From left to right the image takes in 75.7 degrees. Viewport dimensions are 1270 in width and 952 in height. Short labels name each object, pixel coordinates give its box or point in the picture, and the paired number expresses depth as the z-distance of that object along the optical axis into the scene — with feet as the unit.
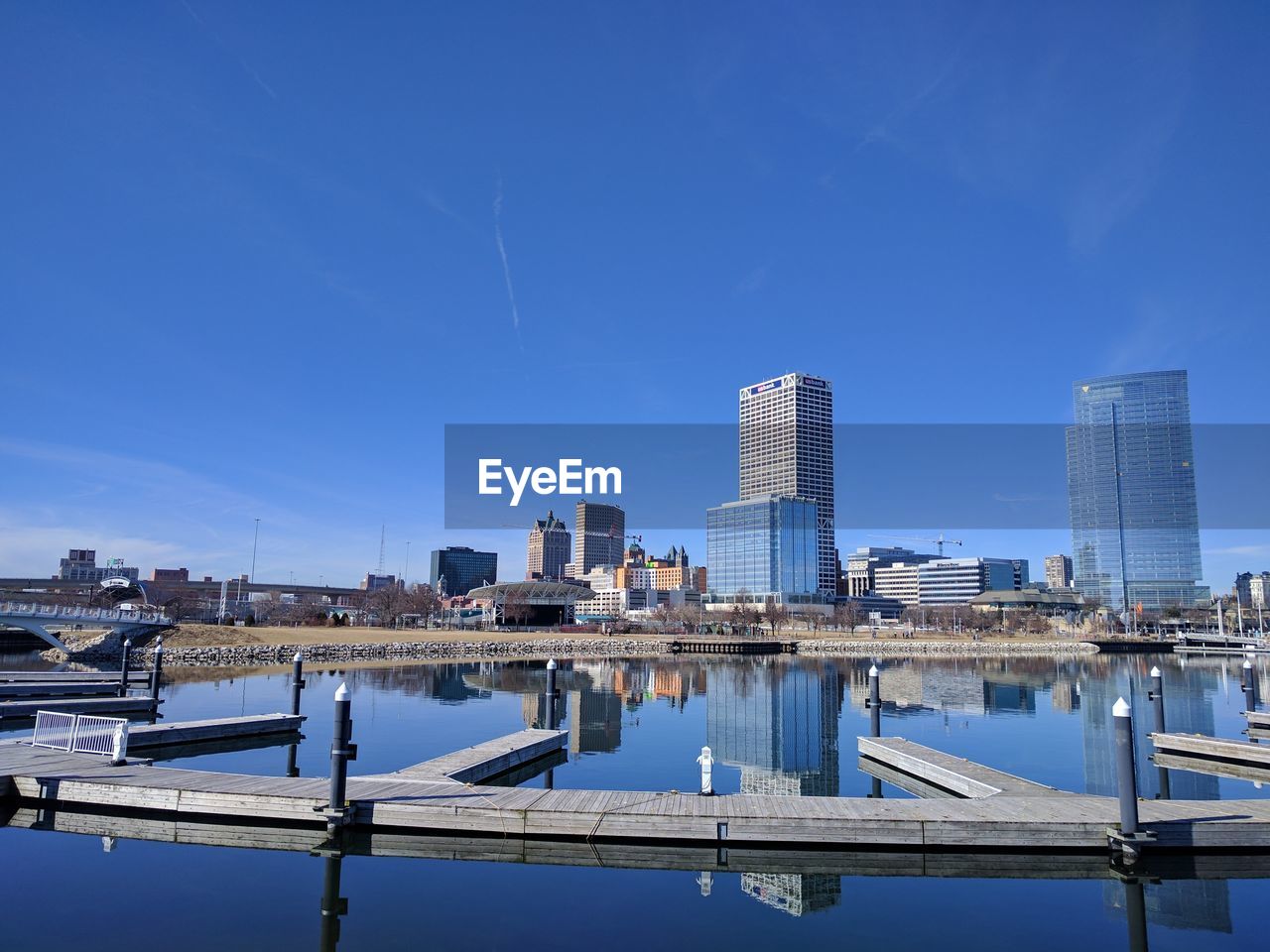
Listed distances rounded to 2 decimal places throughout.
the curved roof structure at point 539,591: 479.82
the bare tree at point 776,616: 540.11
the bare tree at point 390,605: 459.32
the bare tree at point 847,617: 591.54
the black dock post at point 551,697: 96.48
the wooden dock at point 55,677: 137.90
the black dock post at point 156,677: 119.78
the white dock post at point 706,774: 59.82
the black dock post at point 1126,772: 48.73
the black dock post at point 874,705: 91.35
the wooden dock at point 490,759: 67.62
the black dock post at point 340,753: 52.39
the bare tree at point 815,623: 581.36
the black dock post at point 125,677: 128.67
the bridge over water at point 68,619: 205.16
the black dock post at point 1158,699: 101.71
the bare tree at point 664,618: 577.67
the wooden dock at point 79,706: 109.81
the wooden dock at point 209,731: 88.38
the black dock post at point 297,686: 107.99
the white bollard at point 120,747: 67.67
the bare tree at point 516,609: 470.80
